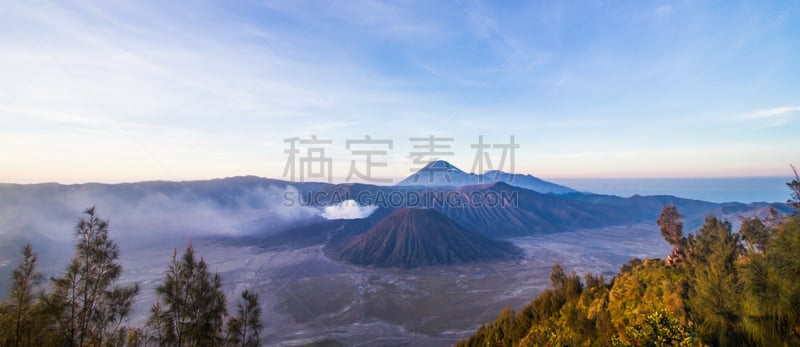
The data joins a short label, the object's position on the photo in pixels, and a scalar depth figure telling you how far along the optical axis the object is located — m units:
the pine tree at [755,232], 19.92
